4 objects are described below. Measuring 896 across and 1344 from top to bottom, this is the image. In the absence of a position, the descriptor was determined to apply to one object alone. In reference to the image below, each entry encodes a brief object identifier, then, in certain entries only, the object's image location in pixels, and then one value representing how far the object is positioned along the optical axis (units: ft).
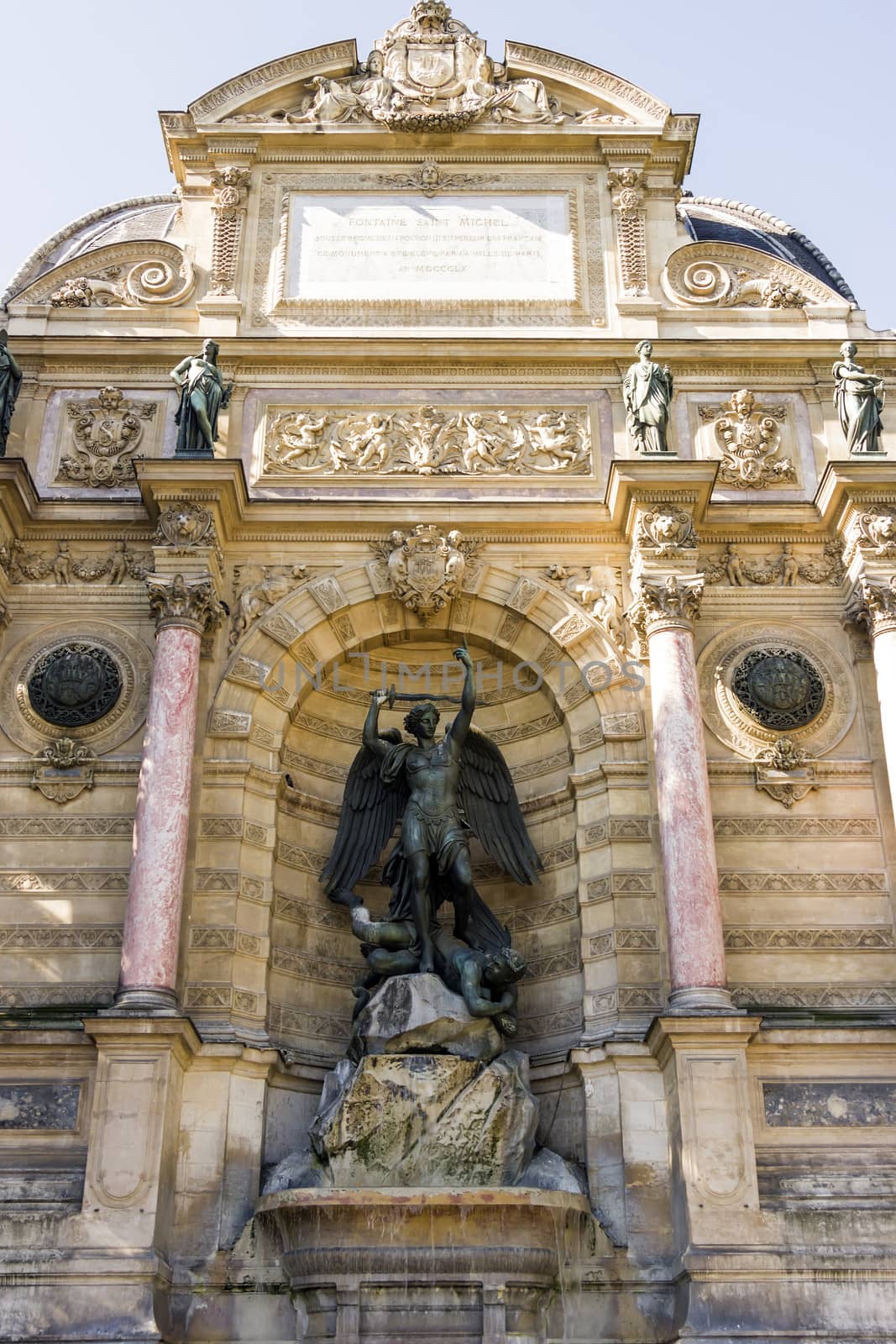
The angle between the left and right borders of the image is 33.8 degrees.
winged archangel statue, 42.86
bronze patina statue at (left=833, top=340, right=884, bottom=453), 48.98
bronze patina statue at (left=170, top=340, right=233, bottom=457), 48.06
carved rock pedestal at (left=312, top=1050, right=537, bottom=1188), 38.73
